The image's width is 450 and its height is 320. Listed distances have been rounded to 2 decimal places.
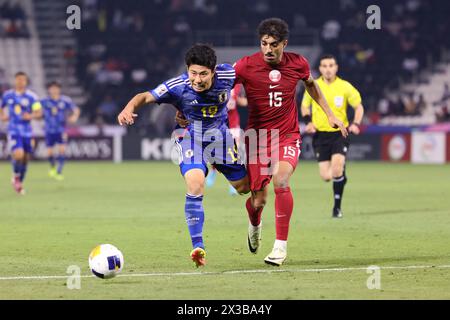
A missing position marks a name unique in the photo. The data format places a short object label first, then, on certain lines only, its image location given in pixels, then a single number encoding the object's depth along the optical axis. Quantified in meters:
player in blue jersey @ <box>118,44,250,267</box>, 17.80
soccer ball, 16.25
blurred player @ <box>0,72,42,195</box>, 38.84
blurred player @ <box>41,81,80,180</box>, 51.19
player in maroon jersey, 19.20
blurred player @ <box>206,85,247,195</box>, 34.22
